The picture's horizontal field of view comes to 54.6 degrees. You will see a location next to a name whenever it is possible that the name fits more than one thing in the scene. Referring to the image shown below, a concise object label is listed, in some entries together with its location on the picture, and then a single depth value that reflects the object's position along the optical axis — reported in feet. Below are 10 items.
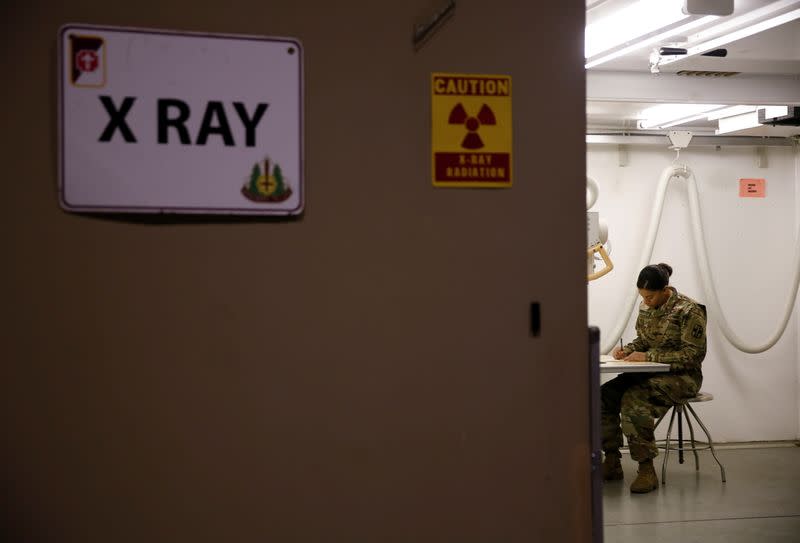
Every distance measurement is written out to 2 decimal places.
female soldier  18.70
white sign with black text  5.88
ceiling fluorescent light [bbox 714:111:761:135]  21.59
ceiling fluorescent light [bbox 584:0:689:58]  13.03
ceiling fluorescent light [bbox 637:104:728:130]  21.67
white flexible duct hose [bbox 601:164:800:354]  24.11
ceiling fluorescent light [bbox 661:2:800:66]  13.62
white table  17.78
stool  19.15
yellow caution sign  6.51
